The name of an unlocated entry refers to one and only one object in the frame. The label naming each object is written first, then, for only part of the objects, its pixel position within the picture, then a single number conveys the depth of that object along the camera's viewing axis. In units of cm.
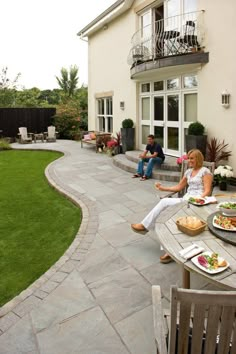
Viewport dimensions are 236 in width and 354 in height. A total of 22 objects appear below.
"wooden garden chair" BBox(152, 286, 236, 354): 153
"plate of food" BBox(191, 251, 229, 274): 219
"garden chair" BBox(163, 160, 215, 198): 482
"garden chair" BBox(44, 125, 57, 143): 1769
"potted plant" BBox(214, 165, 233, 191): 707
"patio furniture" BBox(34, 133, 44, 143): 1773
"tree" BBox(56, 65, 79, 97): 2984
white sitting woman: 408
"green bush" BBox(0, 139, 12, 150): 1510
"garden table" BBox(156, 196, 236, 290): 213
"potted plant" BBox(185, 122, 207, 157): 820
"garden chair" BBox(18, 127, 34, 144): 1712
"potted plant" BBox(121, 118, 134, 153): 1177
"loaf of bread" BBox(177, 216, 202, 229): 282
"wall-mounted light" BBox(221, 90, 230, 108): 763
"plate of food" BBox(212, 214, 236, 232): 279
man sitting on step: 852
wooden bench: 1368
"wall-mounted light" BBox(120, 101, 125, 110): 1268
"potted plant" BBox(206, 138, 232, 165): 788
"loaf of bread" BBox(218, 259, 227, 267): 223
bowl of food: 304
